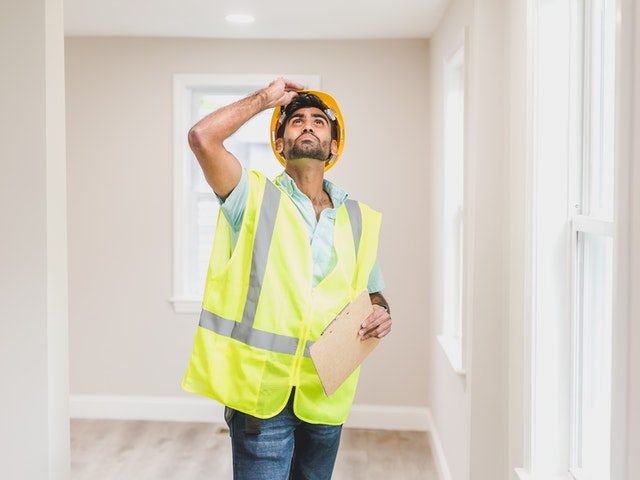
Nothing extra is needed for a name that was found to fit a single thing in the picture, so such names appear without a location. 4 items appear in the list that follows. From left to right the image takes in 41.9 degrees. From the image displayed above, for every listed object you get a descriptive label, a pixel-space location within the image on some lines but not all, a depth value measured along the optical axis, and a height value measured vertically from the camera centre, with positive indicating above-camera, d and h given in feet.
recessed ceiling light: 15.12 +3.77
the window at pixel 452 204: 14.05 +0.34
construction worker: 6.91 -0.70
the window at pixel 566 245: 7.26 -0.20
